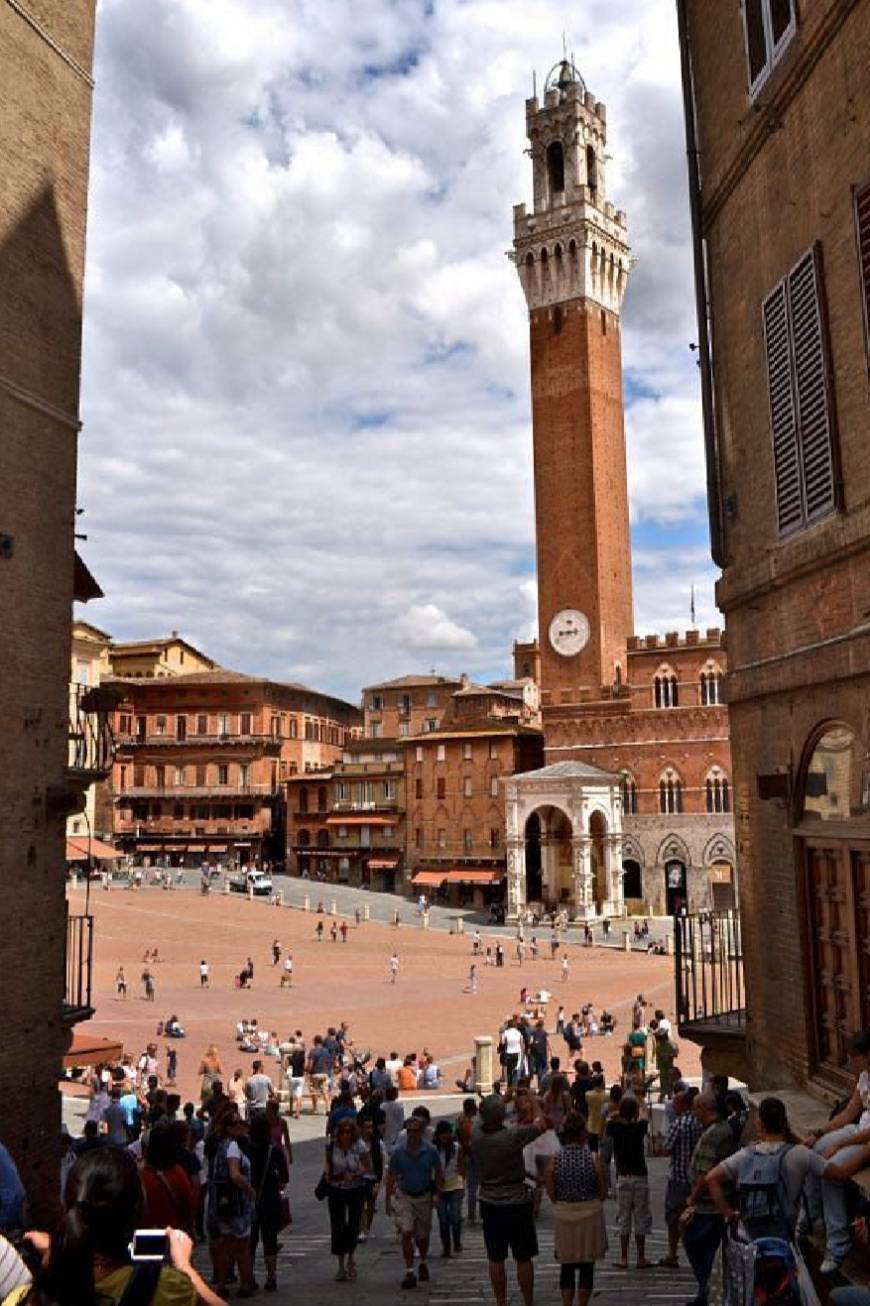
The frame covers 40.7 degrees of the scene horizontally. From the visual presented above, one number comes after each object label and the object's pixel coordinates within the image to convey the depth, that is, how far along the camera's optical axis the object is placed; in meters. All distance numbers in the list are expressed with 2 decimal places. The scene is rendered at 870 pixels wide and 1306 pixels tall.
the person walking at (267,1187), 8.48
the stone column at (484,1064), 20.48
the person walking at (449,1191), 9.42
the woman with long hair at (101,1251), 3.08
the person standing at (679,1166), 8.06
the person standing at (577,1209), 6.82
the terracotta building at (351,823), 66.38
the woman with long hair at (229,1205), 8.05
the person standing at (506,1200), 7.00
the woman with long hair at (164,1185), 5.88
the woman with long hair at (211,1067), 19.49
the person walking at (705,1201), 6.43
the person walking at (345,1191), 8.64
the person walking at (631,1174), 8.50
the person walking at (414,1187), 8.48
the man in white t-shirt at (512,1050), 20.45
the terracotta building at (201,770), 74.25
